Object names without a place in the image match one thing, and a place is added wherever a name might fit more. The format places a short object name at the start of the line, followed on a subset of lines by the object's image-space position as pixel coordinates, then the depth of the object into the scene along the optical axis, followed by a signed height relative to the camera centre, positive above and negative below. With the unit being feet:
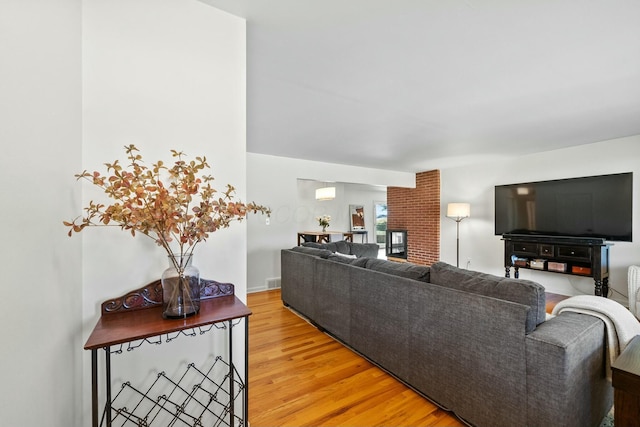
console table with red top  3.07 -1.81
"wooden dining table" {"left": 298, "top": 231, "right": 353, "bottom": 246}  16.01 -1.35
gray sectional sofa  4.04 -2.36
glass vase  3.47 -0.98
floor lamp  16.31 +0.20
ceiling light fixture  17.13 +1.29
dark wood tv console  11.18 -1.93
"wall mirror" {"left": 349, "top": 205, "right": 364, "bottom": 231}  26.14 -0.20
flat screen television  11.45 +0.24
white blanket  4.50 -1.84
